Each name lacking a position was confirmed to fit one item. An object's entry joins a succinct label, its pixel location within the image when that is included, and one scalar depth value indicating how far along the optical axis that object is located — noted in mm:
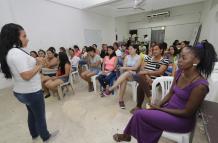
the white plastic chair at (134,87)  2527
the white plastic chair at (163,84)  1726
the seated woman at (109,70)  2937
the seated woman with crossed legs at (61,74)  2696
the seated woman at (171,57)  2521
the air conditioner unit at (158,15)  7758
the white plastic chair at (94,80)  3098
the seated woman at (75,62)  4012
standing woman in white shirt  1130
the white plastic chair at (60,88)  2777
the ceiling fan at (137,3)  4751
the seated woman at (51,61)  3133
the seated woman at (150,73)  2049
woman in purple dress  1068
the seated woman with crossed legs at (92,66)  3204
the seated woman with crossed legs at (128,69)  2421
